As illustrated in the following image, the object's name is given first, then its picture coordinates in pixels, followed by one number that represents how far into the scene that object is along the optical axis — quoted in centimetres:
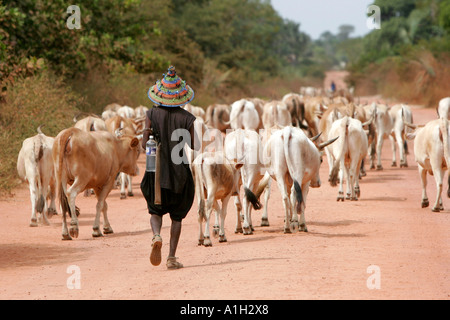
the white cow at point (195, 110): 2474
